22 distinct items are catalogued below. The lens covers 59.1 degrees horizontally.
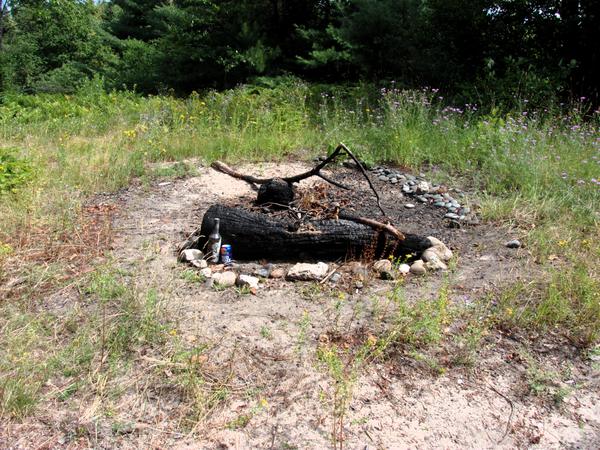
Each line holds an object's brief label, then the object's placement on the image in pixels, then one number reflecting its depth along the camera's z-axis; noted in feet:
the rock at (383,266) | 12.26
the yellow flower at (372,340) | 9.01
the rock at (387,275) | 12.05
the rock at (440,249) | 12.89
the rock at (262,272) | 12.13
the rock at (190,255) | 12.48
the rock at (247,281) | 11.49
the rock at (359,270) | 12.08
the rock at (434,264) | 12.39
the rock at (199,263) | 12.25
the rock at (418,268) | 12.24
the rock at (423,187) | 17.42
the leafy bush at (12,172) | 15.58
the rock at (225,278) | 11.53
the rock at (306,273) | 11.89
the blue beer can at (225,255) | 12.65
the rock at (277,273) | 12.13
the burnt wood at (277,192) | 14.85
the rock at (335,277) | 11.92
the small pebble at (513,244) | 13.57
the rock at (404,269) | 12.32
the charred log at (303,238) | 12.78
